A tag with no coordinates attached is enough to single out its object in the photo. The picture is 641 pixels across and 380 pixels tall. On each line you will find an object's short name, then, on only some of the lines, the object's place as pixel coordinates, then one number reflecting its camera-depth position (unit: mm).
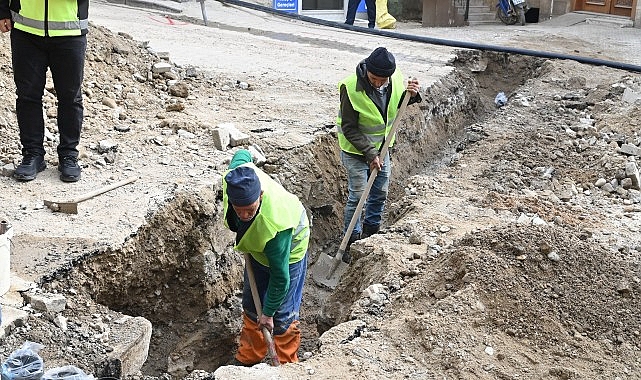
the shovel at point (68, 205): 6188
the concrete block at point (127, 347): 4785
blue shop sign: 15367
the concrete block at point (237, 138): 7859
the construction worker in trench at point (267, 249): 4941
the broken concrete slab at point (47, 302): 5012
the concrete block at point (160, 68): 9375
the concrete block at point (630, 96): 9844
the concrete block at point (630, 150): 8211
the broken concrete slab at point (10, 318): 4754
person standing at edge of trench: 6152
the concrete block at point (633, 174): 7551
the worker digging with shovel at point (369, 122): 7027
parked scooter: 15828
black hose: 11258
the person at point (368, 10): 14641
